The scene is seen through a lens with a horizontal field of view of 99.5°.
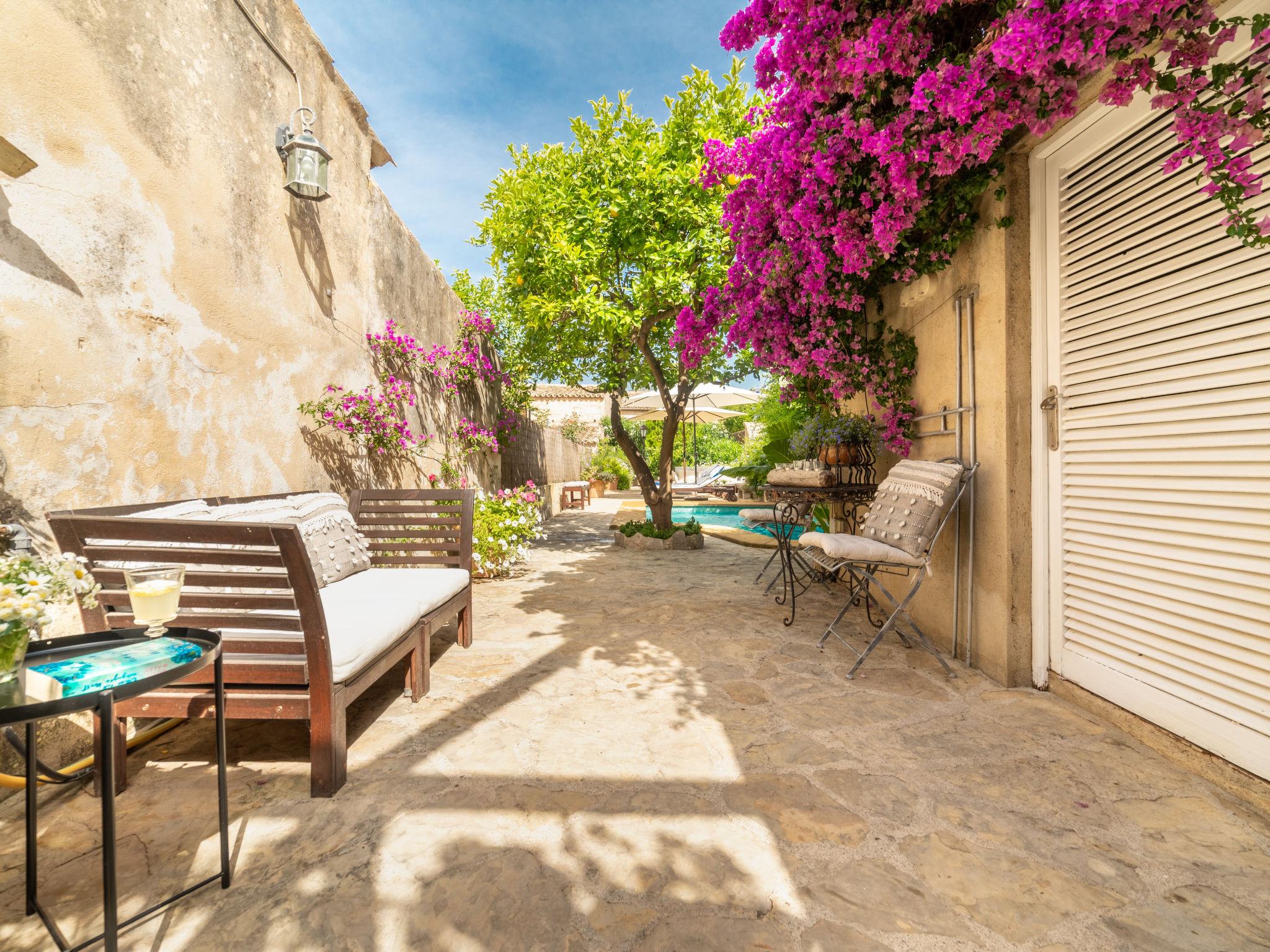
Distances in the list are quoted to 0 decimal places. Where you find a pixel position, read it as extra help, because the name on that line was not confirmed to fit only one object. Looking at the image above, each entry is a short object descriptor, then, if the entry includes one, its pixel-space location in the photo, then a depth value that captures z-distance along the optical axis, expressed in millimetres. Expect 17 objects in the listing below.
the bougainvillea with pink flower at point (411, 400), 3709
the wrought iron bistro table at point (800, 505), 3947
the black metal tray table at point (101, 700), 947
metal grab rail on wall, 2963
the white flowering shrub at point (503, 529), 5102
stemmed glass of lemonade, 1309
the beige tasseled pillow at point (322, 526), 2523
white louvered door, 1824
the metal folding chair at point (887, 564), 2828
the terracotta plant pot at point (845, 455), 4242
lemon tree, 5828
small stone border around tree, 6973
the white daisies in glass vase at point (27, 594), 976
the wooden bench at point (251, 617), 1685
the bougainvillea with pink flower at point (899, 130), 1694
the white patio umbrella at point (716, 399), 11961
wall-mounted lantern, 3164
